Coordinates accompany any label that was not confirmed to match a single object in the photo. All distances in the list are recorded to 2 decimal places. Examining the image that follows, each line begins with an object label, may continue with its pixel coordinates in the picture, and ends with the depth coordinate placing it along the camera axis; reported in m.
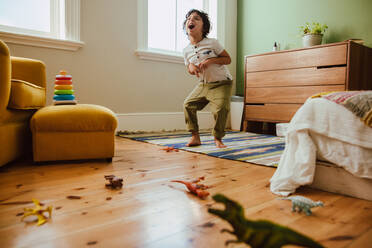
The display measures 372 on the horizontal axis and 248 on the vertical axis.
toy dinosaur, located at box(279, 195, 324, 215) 0.88
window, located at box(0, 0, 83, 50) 2.42
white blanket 0.97
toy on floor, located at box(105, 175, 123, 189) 1.14
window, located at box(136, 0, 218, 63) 3.10
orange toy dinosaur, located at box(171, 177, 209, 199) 1.04
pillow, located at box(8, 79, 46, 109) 1.47
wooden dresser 2.49
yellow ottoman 1.51
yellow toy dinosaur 0.82
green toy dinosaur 0.29
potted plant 2.84
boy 2.19
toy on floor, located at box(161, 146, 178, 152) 2.03
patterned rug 1.76
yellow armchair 1.33
